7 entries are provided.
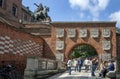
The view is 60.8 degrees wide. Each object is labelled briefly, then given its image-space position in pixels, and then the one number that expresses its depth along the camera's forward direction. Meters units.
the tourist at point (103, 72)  6.85
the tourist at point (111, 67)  6.54
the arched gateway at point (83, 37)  10.46
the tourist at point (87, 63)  8.68
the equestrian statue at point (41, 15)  14.62
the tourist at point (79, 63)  8.52
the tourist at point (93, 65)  7.11
